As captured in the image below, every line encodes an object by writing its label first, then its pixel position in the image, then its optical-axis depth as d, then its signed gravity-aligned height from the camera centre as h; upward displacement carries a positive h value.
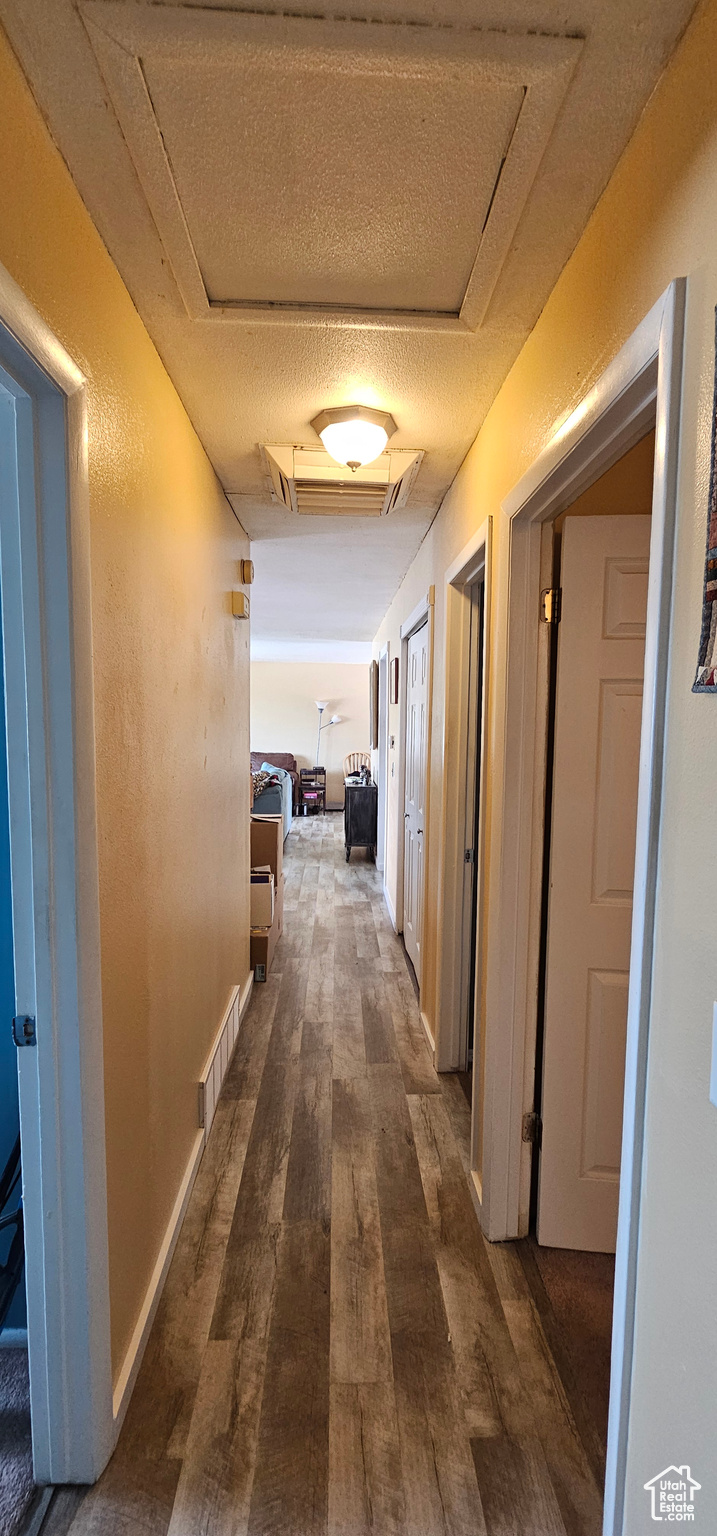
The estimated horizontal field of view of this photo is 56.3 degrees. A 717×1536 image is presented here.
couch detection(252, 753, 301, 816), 9.64 -0.53
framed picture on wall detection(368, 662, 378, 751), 6.77 +0.25
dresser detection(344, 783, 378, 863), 6.71 -0.95
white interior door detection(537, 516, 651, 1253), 1.71 -0.38
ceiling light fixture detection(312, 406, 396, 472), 1.92 +0.85
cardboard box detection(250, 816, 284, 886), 4.11 -0.73
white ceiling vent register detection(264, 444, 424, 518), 2.28 +0.86
